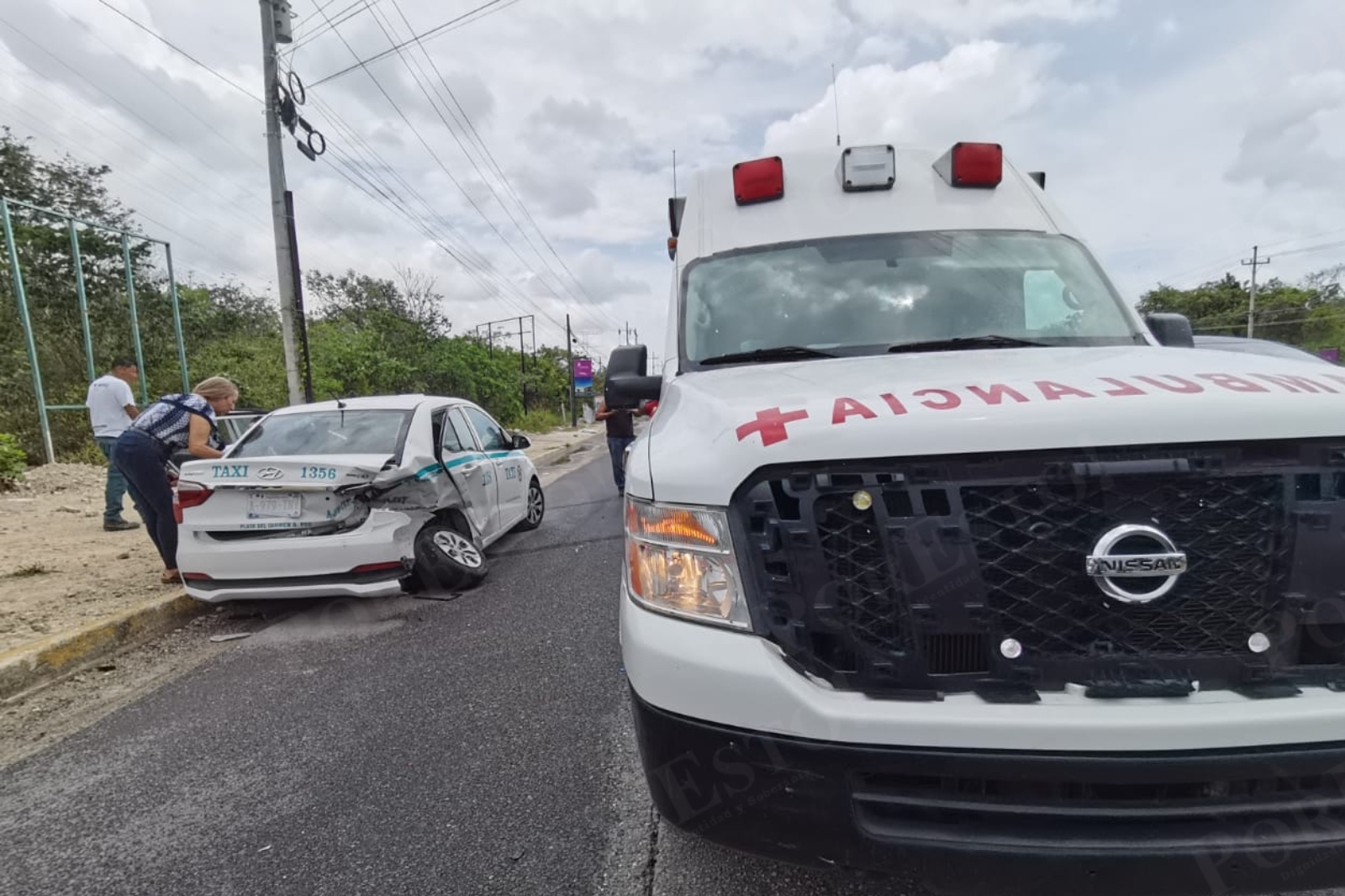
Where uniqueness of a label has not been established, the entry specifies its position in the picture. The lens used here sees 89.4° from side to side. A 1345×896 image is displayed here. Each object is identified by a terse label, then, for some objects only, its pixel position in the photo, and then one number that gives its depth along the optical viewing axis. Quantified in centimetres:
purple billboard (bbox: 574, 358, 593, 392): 4091
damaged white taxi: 434
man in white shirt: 697
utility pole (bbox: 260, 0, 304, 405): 1147
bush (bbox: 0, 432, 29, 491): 907
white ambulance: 131
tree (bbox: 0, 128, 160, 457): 1182
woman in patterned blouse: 504
